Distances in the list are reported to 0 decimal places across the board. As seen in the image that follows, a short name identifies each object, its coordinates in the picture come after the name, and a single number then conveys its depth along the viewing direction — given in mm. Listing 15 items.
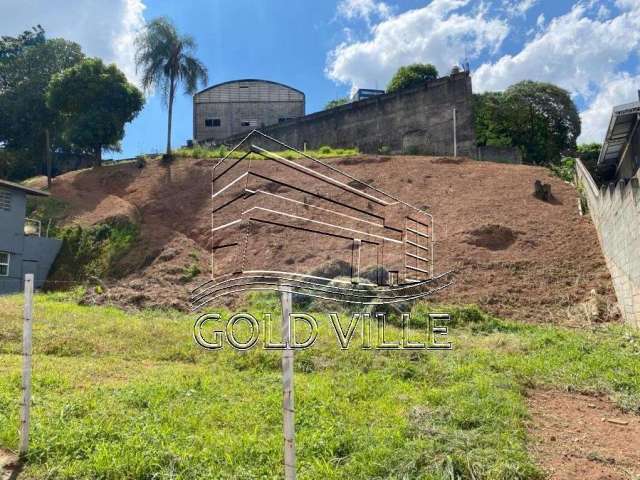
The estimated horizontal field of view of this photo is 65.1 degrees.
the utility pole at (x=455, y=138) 21703
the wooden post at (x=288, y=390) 2734
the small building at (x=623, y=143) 11516
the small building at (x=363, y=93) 36822
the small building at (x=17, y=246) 14797
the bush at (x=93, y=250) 15391
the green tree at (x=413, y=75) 26641
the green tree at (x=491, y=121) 25062
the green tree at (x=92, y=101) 21828
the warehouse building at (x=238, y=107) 31688
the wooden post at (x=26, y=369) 3676
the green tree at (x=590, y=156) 17767
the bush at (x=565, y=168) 18038
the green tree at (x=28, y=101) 25359
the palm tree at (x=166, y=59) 21969
